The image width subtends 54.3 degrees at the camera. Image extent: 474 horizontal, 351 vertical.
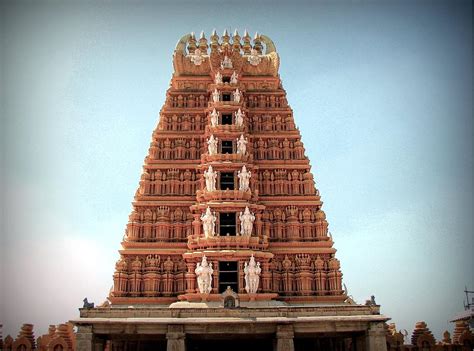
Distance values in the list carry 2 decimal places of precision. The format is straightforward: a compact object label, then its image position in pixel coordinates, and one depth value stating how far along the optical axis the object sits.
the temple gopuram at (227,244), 23.66
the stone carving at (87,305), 24.23
